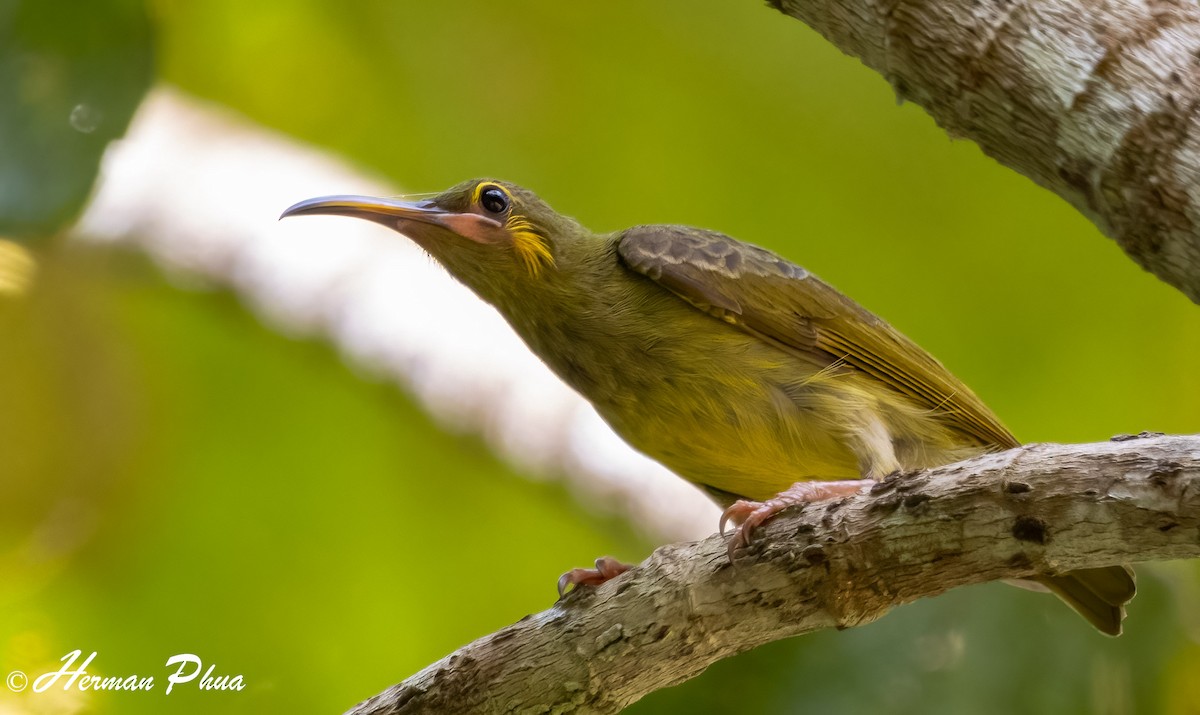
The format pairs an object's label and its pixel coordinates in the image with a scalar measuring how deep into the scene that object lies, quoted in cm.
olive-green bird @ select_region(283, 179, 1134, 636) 784
